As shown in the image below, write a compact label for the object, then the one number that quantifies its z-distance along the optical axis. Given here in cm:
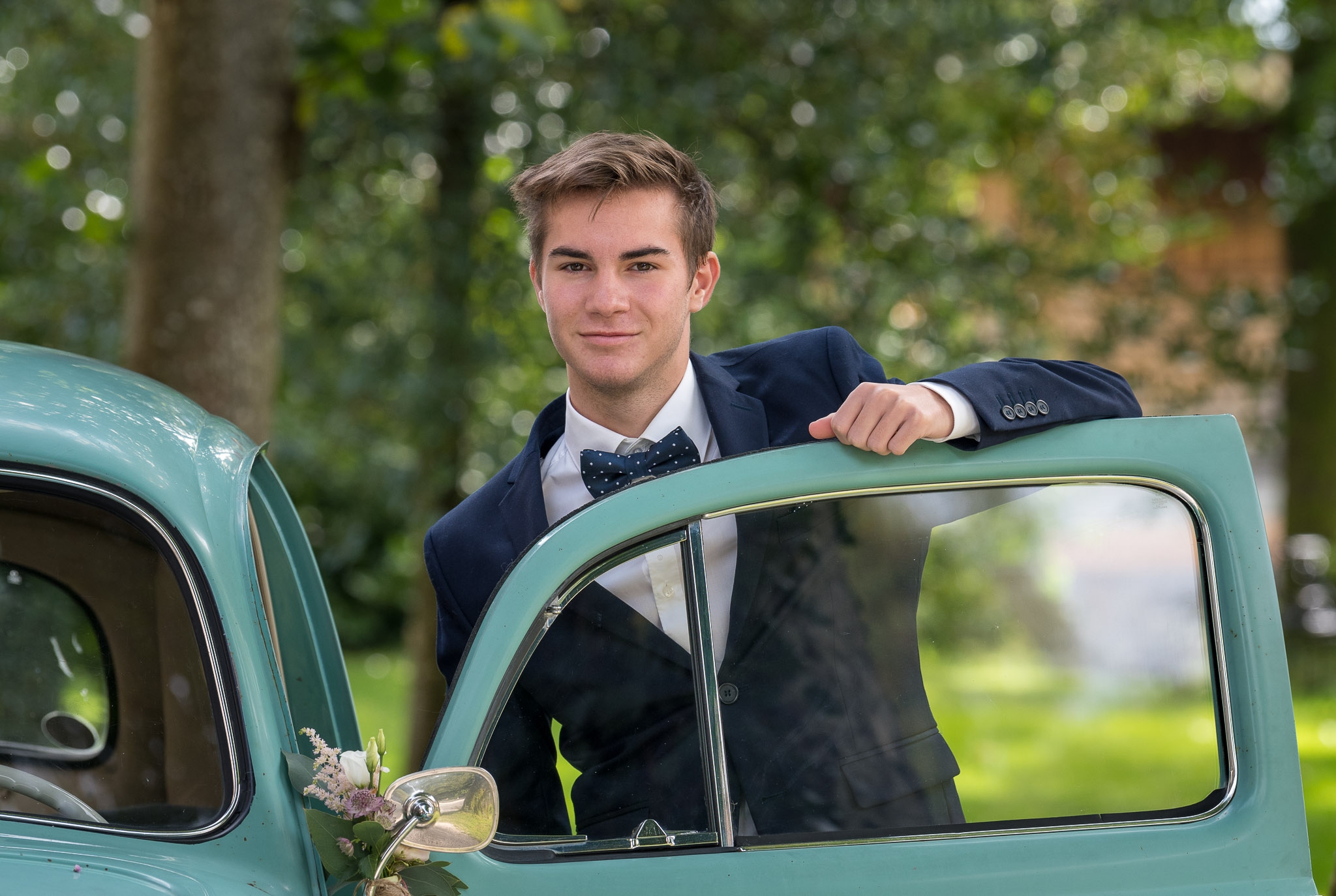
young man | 357
